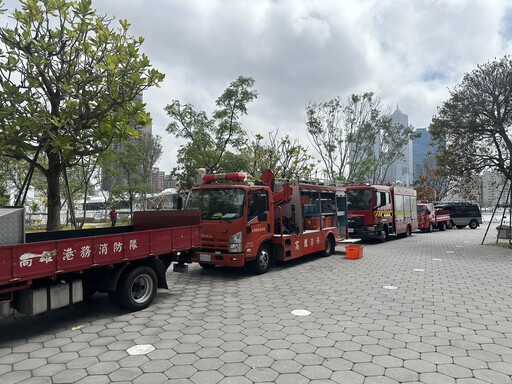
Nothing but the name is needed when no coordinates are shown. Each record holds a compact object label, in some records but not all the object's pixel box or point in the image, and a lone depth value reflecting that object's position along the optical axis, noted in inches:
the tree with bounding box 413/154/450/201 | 1530.5
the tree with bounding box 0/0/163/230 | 253.1
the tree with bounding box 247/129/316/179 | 936.3
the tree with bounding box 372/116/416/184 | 1035.3
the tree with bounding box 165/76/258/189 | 596.1
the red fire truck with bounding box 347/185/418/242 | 609.1
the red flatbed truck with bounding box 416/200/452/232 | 928.9
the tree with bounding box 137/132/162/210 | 1178.0
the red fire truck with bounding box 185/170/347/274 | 318.0
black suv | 1101.1
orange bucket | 444.0
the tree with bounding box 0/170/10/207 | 647.6
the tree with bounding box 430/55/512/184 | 564.1
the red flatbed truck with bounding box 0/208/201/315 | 164.4
